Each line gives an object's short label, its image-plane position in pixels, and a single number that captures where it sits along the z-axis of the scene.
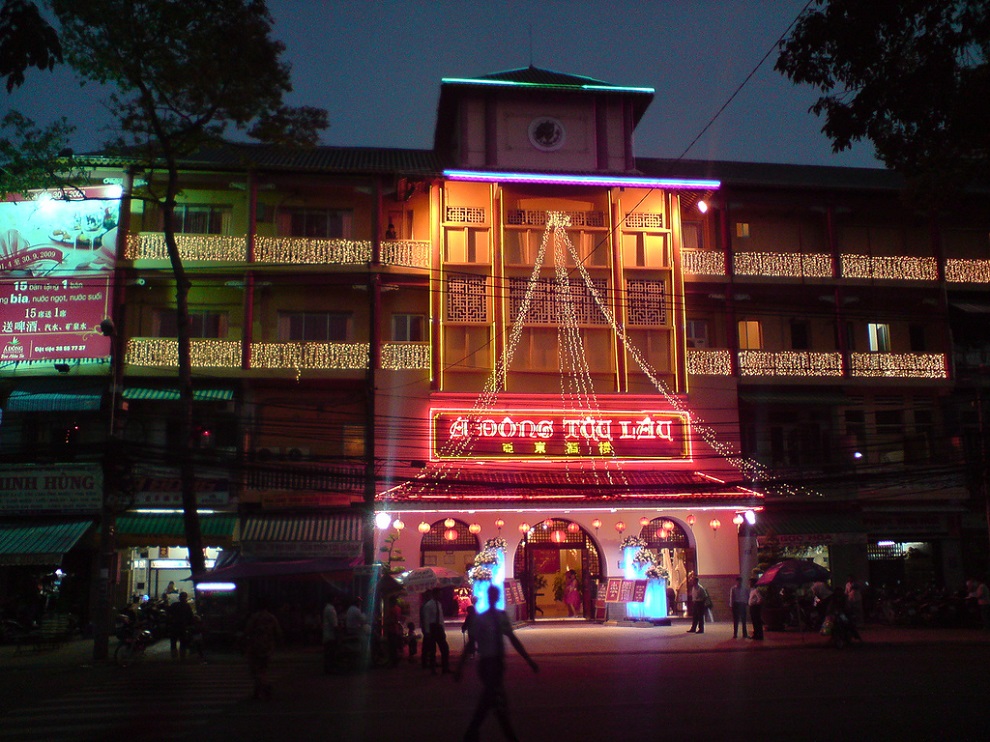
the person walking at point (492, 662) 9.28
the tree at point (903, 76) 11.59
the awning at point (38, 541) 25.38
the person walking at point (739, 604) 23.80
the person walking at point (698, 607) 25.11
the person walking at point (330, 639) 18.62
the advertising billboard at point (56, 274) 27.84
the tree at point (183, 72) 23.53
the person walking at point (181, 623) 21.83
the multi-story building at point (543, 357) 27.88
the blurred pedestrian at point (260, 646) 14.58
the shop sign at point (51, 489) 26.97
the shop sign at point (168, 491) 27.50
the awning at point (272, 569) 20.64
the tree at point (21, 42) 7.65
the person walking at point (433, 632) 18.03
